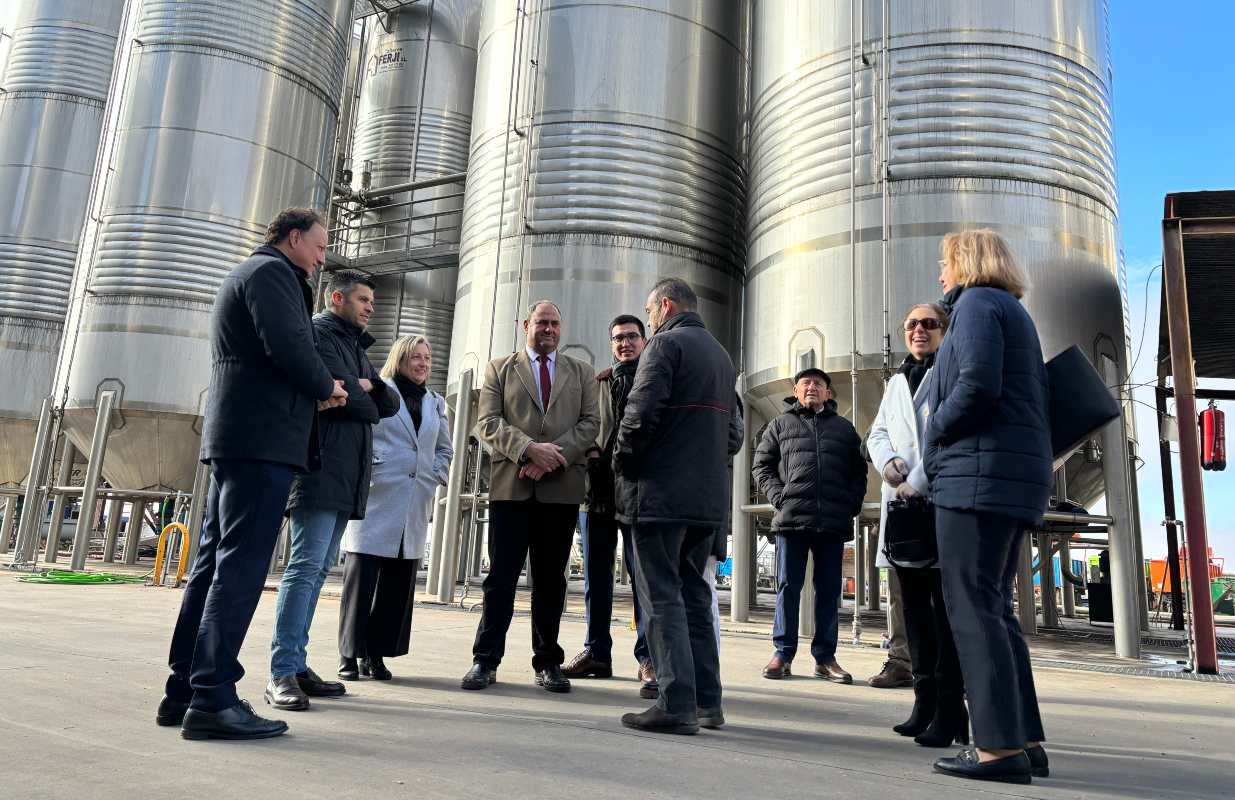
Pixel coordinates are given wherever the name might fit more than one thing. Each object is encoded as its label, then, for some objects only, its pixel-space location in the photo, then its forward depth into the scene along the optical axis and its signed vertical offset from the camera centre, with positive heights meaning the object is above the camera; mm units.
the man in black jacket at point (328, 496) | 3586 +273
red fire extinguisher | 9766 +1876
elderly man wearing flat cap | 5250 +577
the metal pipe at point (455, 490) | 10008 +901
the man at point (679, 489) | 3350 +353
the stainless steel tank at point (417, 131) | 16016 +8336
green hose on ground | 9664 -311
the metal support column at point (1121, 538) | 6953 +557
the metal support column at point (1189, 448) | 5988 +1127
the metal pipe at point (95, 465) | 12039 +1124
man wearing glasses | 4590 +411
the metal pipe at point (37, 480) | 12734 +937
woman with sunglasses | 3193 +95
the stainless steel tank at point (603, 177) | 9914 +4504
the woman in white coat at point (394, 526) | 4211 +201
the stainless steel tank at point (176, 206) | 12414 +4900
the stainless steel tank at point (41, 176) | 16141 +6776
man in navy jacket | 2893 +345
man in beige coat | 4191 +471
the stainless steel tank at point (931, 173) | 7641 +3658
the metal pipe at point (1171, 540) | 10711 +806
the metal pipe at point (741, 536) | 8789 +493
